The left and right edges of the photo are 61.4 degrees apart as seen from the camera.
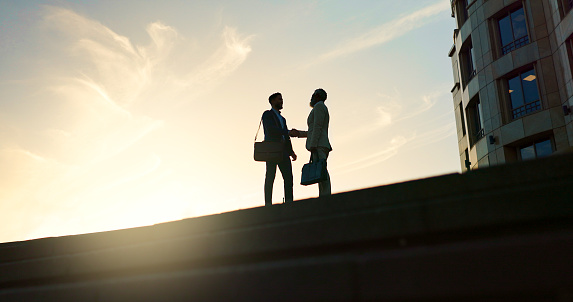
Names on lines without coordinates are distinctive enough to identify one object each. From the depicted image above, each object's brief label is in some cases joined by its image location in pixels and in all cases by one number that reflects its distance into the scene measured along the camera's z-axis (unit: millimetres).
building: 17750
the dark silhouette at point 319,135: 6605
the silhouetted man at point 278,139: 6777
